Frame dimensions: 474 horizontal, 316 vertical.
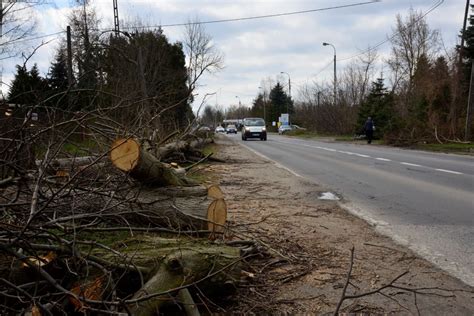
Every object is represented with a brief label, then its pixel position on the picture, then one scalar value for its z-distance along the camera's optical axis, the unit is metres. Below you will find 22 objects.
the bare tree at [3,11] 20.02
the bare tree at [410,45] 44.19
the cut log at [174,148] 10.70
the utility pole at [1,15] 19.63
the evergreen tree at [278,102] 90.22
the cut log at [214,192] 5.50
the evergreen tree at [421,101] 27.54
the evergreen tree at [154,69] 11.85
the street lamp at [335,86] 45.19
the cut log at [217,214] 4.95
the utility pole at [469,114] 23.30
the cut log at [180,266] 3.12
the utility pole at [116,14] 25.41
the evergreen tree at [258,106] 99.56
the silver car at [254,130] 40.22
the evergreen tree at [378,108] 34.03
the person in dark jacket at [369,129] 30.19
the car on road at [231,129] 75.55
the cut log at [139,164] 4.60
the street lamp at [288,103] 75.12
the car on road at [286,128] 65.55
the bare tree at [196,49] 35.59
